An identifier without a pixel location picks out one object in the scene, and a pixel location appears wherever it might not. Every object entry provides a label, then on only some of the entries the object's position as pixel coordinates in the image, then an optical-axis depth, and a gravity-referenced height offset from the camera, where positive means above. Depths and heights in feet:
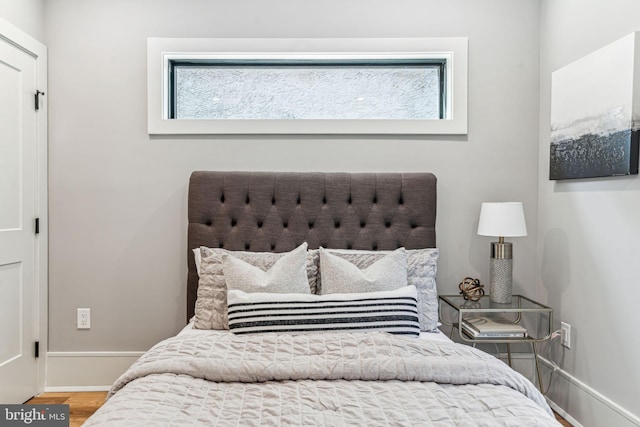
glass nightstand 7.99 -2.13
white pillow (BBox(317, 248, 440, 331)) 7.90 -1.21
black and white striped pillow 6.96 -1.70
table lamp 8.29 -0.50
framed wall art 6.62 +1.55
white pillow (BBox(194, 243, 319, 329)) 7.63 -1.34
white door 8.24 -0.43
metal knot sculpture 8.87 -1.65
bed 4.56 -1.82
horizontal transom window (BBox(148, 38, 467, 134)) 9.58 +2.58
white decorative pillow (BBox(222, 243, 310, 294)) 7.43 -1.20
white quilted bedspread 4.36 -2.04
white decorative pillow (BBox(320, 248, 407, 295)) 7.54 -1.19
